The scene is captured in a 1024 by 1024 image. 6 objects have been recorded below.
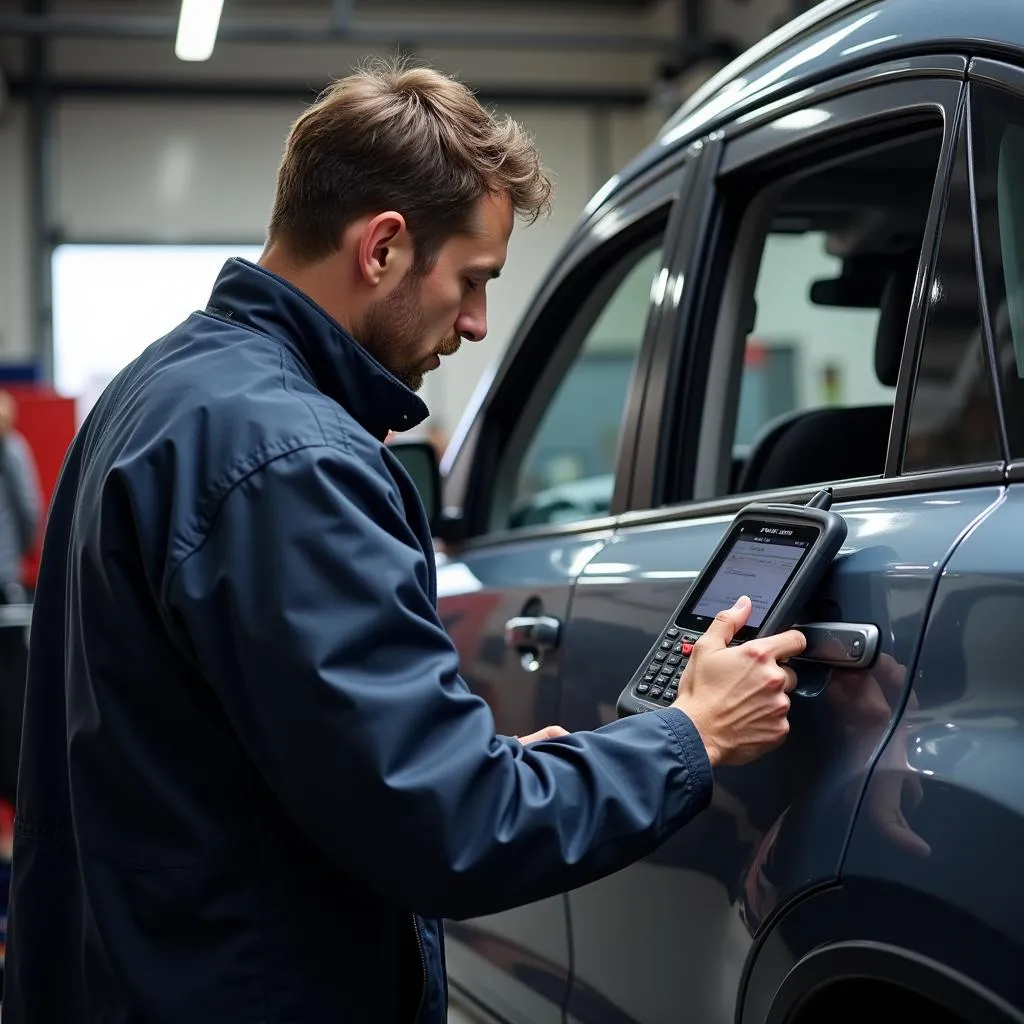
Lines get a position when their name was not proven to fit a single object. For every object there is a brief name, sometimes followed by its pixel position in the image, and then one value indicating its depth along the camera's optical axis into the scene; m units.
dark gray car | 1.27
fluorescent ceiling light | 7.79
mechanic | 1.24
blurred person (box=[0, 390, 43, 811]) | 7.79
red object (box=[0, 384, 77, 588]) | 9.90
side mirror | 2.69
